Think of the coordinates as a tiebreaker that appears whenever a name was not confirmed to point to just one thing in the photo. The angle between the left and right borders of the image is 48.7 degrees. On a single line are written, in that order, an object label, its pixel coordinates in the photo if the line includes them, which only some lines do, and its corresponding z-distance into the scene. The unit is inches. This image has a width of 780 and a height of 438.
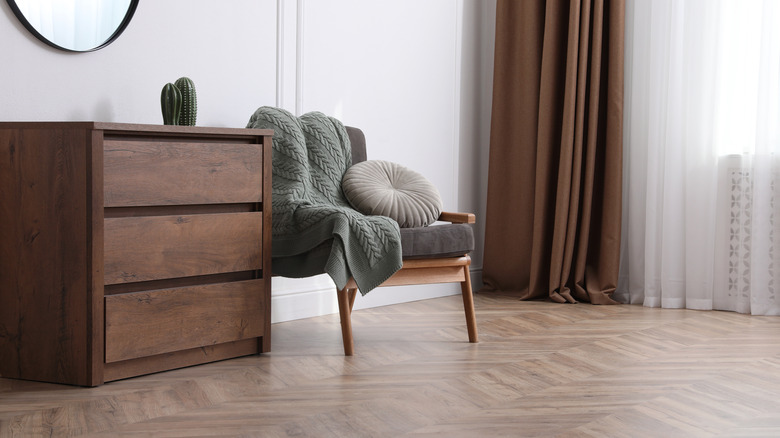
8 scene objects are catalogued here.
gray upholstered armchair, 111.5
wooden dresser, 91.2
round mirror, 102.2
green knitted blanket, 108.0
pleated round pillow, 120.7
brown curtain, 157.4
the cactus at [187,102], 109.9
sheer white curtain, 145.9
